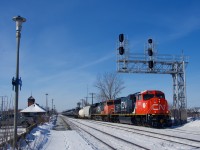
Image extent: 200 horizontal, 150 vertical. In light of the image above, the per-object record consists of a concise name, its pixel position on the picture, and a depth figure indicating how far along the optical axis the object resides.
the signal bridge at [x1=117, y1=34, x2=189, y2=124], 32.47
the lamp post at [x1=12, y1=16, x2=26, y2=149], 12.47
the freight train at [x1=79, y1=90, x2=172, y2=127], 27.58
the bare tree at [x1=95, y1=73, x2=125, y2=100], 73.86
